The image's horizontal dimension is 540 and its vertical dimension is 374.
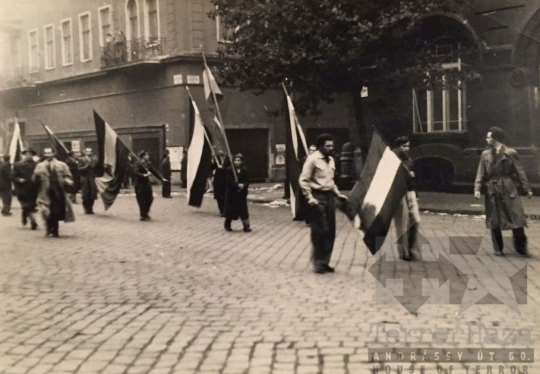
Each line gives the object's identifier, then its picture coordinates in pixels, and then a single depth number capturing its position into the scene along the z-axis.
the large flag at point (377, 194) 8.96
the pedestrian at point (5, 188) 18.47
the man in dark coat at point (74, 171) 22.94
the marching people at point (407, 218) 10.37
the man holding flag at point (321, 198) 9.34
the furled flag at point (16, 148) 19.66
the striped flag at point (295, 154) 15.23
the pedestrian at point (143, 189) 17.17
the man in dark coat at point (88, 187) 18.94
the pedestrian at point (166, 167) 27.30
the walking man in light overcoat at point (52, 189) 13.90
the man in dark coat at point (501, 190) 10.54
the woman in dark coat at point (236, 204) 14.66
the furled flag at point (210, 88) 16.77
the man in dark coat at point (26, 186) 15.23
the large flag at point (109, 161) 18.16
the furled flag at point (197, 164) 17.08
